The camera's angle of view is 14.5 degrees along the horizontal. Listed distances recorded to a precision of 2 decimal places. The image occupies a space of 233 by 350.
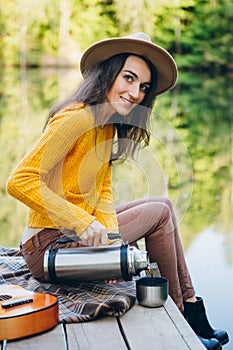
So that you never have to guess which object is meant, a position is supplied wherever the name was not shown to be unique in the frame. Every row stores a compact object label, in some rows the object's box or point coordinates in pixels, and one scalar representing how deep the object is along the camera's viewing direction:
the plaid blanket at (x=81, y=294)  2.35
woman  2.51
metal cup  2.43
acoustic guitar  2.18
